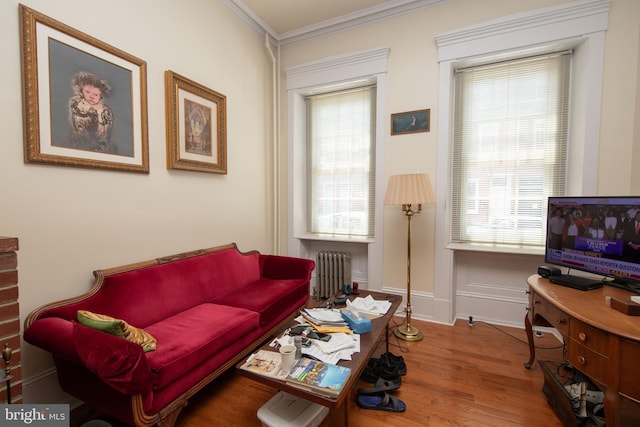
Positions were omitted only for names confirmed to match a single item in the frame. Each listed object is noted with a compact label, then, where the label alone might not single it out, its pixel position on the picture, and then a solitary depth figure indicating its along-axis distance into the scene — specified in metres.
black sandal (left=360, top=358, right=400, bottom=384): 1.98
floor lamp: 2.52
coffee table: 1.24
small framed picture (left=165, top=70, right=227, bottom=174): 2.39
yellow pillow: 1.42
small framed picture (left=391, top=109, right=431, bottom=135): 2.96
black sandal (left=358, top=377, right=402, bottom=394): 1.84
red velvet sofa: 1.30
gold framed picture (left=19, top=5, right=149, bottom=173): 1.62
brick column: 1.25
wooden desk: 1.23
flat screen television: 1.71
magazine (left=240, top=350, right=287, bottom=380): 1.39
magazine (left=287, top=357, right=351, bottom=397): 1.27
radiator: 3.52
